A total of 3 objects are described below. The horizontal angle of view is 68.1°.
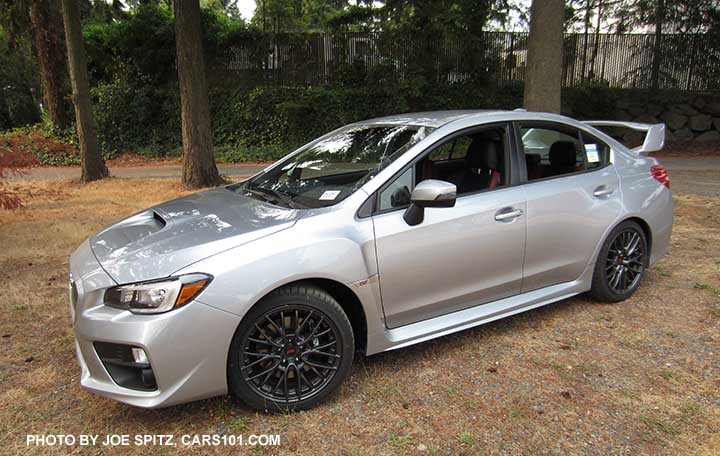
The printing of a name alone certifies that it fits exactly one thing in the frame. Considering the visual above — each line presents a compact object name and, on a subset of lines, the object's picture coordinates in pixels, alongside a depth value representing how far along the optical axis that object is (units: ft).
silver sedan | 8.64
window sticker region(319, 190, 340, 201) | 10.78
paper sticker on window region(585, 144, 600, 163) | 13.84
